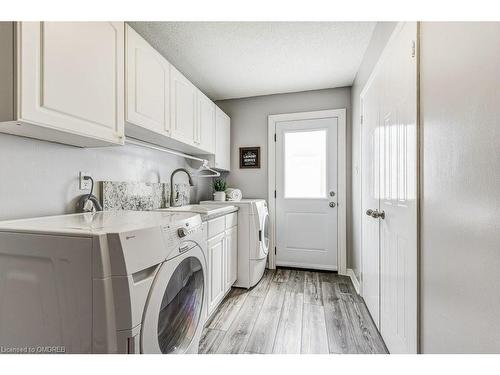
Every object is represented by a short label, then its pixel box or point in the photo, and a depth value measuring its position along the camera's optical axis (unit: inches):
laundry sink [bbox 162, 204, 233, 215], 70.0
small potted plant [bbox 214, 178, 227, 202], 108.8
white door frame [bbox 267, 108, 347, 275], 113.7
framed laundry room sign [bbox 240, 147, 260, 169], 126.3
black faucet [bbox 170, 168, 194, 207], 89.4
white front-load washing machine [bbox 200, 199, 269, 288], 98.3
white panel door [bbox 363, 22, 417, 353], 45.9
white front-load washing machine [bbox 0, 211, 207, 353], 29.6
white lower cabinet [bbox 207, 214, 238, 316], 74.4
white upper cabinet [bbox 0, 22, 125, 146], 35.4
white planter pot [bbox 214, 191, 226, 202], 108.7
